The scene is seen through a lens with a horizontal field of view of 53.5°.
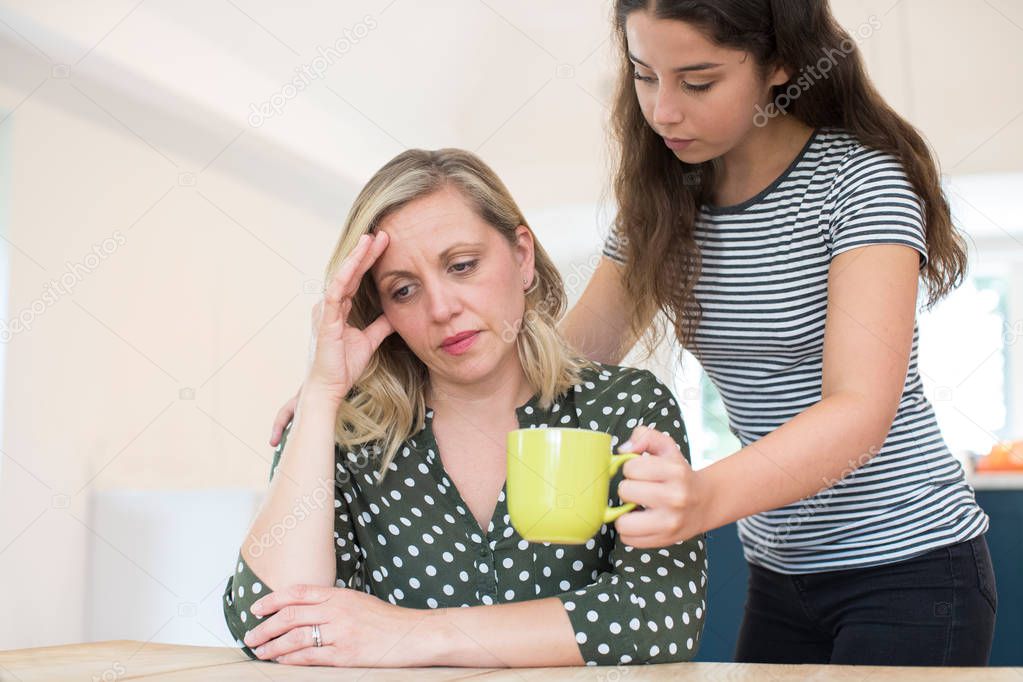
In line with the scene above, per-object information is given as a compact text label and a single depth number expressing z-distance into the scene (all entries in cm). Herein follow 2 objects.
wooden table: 81
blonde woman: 94
